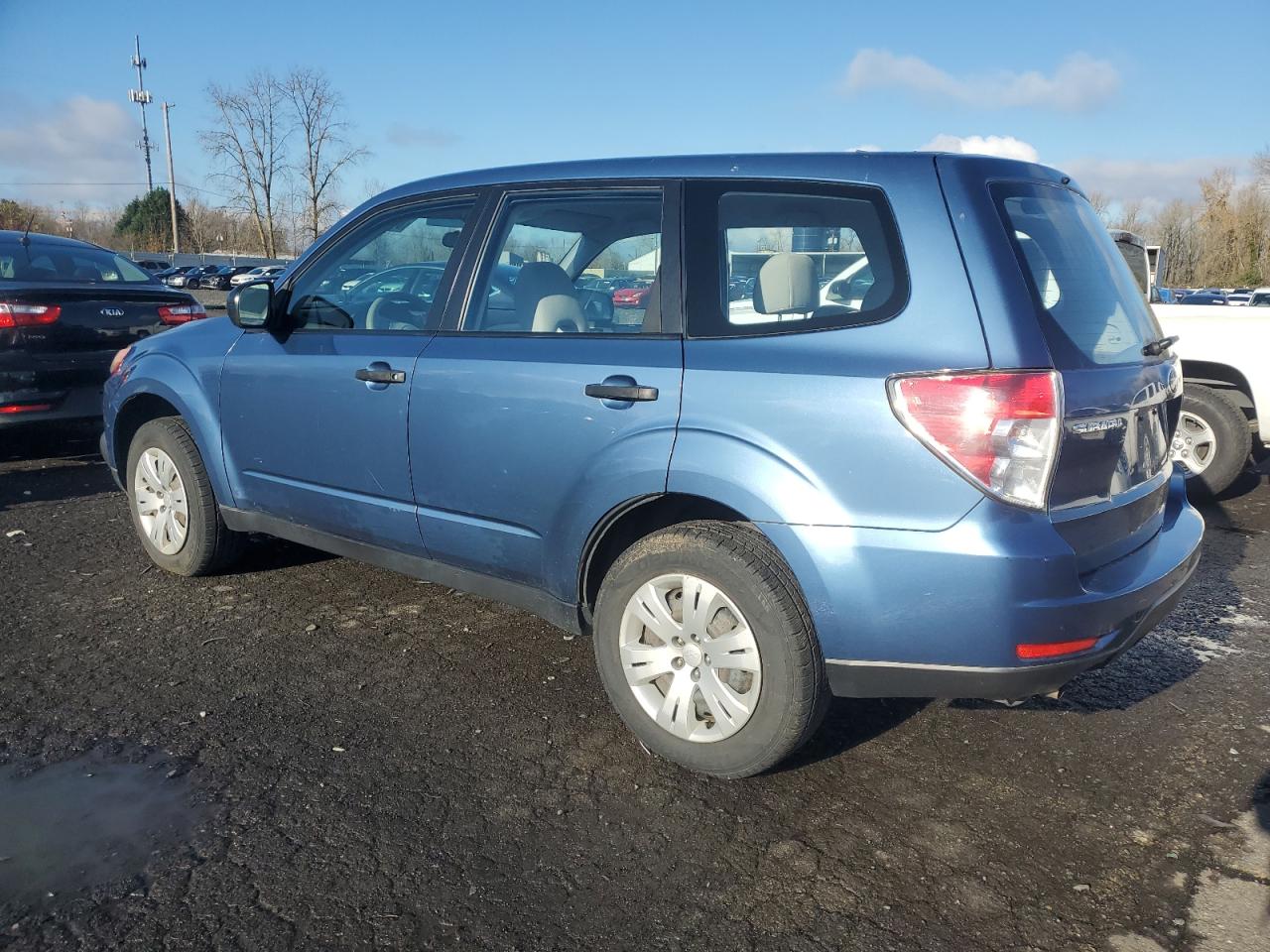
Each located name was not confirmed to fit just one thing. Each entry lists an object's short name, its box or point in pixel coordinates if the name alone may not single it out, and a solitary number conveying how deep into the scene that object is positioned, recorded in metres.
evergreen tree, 76.12
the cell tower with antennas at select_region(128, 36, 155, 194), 68.12
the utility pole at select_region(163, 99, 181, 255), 59.44
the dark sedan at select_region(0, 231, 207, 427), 6.86
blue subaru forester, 2.69
